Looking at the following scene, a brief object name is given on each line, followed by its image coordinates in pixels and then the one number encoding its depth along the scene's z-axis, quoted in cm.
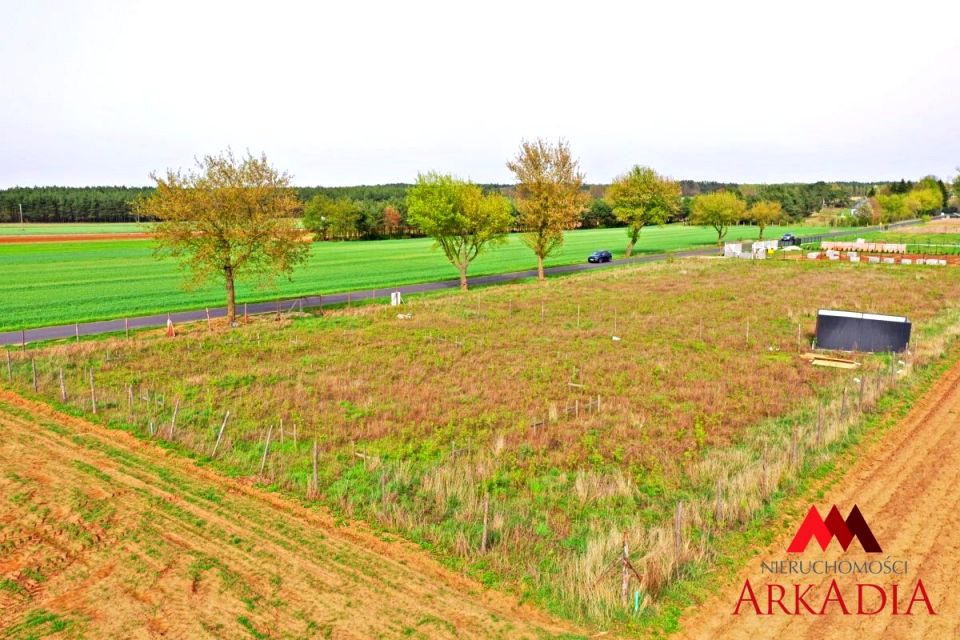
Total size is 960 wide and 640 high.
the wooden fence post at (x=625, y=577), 1048
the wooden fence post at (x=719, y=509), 1318
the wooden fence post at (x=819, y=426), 1692
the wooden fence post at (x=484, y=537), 1212
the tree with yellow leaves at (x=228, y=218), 3381
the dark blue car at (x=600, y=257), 7381
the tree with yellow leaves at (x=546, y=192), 5578
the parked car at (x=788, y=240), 9350
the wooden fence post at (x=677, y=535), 1159
